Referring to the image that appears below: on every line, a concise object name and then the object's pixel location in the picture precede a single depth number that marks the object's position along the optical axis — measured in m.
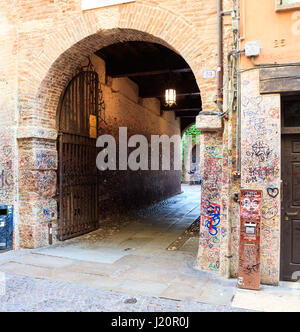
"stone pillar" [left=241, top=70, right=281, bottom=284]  4.57
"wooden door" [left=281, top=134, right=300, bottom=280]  4.74
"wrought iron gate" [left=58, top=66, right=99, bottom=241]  7.03
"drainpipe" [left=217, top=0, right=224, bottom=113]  4.99
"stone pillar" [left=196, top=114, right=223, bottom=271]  5.11
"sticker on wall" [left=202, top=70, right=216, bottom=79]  5.14
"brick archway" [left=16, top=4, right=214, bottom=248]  5.98
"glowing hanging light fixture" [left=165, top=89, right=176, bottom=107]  10.03
